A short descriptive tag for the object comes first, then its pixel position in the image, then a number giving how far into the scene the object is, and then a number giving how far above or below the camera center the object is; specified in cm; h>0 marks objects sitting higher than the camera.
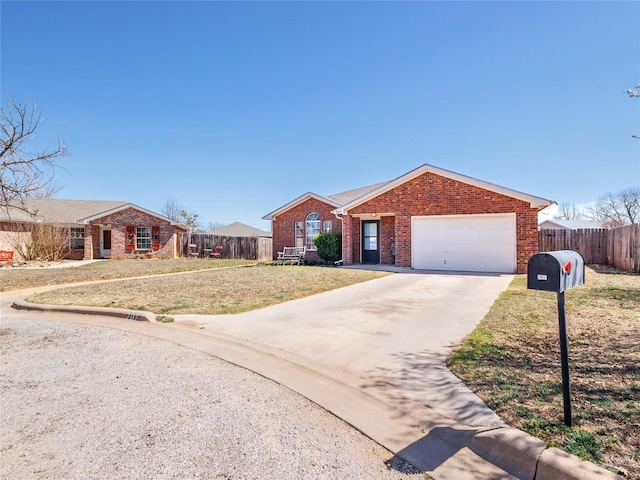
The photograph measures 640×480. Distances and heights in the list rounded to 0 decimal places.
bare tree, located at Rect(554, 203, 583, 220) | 5653 +563
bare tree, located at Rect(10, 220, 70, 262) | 2088 +17
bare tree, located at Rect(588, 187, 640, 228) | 4688 +537
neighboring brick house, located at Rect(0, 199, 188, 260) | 2342 +104
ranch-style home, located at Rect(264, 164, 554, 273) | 1348 +91
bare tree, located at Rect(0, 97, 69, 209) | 779 +219
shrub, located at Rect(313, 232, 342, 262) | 1839 -5
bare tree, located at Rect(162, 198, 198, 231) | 5200 +510
